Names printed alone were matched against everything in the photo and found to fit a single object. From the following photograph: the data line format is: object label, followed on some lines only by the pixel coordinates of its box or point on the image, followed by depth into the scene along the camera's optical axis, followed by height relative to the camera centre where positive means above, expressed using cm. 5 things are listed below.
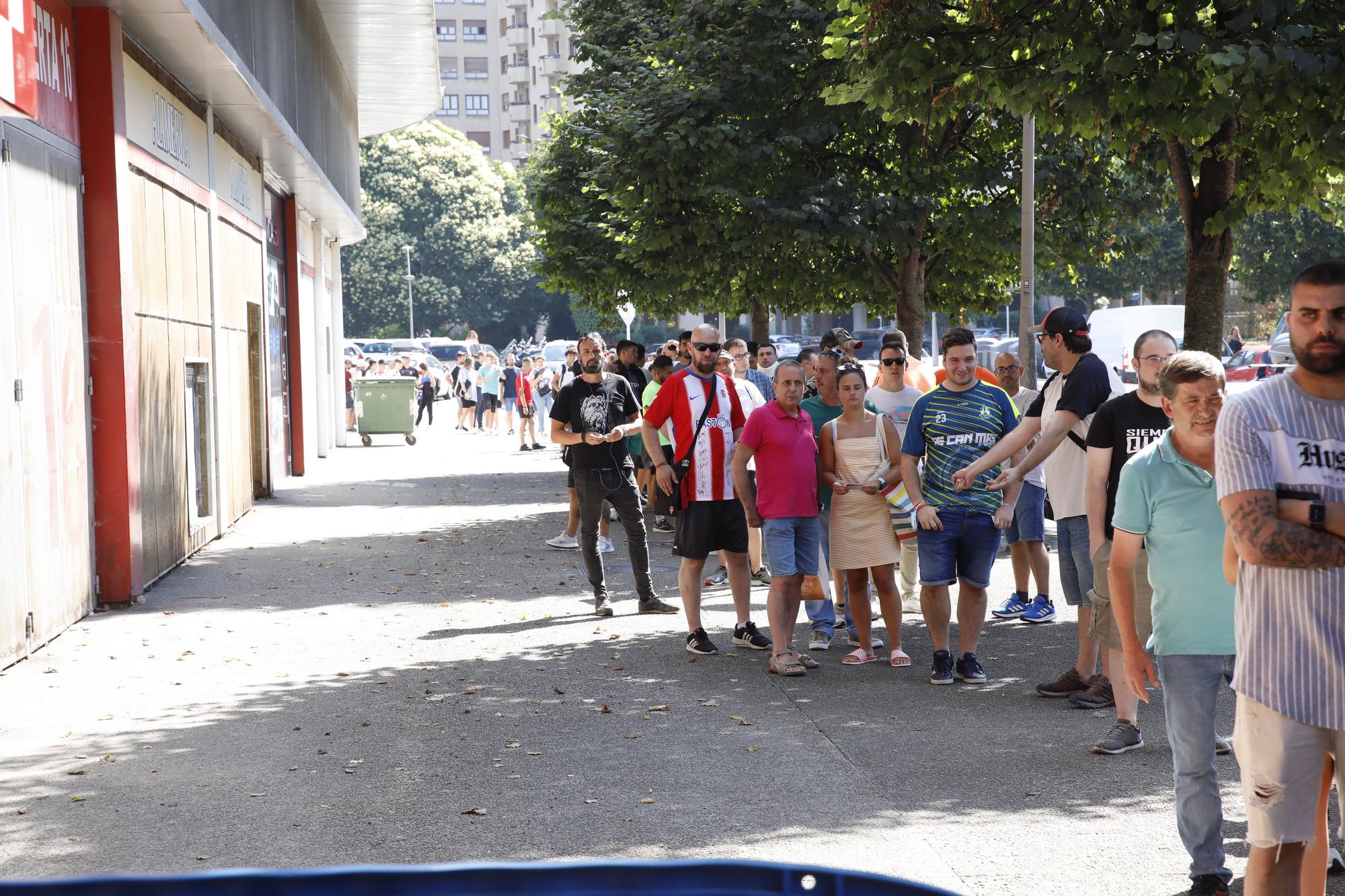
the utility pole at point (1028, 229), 1855 +191
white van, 3838 +134
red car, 3747 +27
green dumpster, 3047 -29
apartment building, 11425 +2509
